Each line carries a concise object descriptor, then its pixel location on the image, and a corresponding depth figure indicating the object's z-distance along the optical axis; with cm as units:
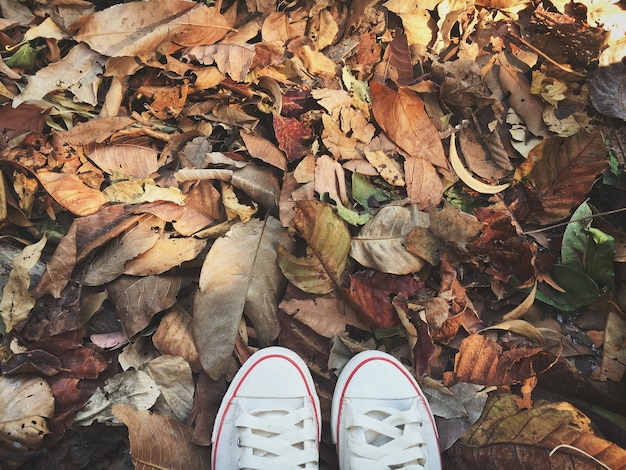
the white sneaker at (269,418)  46
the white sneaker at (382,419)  47
